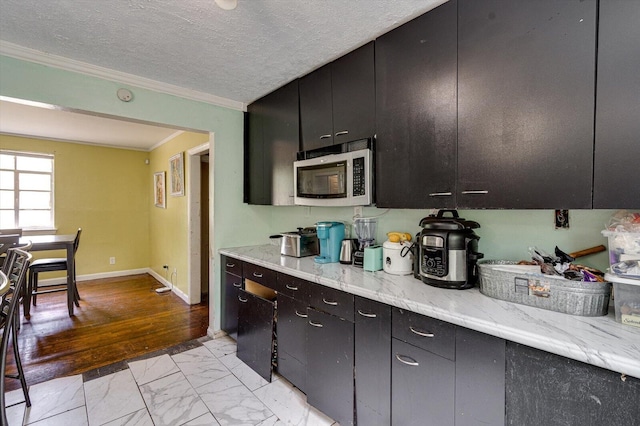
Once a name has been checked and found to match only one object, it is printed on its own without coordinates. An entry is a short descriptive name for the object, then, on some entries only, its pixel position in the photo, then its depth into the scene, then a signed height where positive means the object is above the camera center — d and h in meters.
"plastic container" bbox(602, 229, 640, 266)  1.03 -0.14
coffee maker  2.20 -0.26
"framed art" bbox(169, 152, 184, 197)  4.09 +0.49
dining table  3.34 -0.56
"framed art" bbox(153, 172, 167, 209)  4.85 +0.28
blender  2.15 -0.19
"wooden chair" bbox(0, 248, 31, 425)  1.45 -0.56
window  4.43 +0.26
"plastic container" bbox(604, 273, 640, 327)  1.01 -0.33
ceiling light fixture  1.39 +1.00
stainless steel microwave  1.82 +0.19
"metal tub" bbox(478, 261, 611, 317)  1.10 -0.35
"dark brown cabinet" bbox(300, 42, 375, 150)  1.84 +0.75
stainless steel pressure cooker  1.46 -0.24
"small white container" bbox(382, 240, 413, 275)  1.76 -0.32
